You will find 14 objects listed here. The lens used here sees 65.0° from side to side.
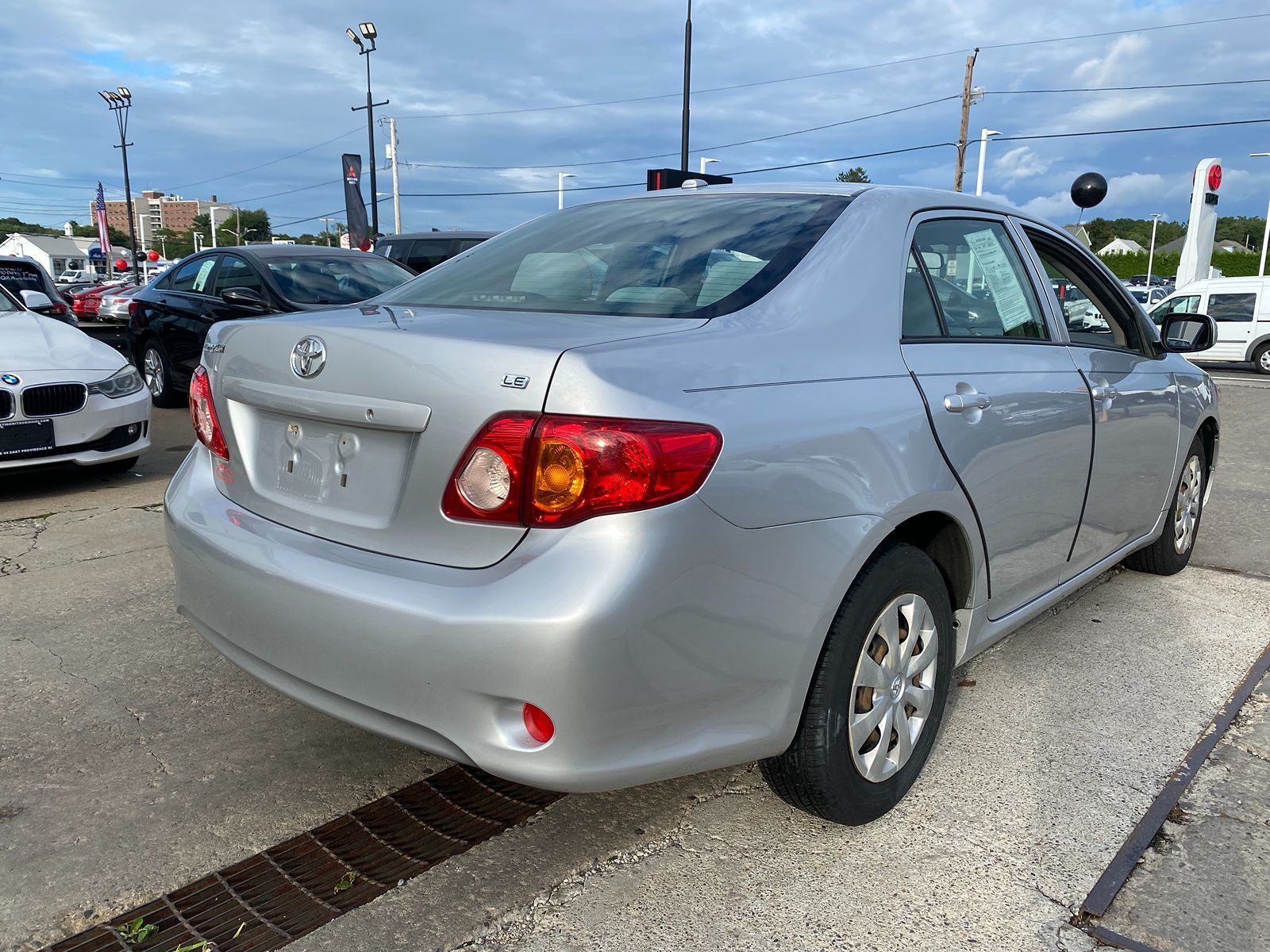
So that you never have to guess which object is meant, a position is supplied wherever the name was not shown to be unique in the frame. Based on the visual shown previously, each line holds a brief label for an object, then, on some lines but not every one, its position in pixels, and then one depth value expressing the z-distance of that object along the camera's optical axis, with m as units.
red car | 25.53
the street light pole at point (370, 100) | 32.97
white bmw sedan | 5.51
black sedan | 7.99
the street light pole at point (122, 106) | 47.62
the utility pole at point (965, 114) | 32.78
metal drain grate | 2.06
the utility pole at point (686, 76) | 19.89
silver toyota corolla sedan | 1.81
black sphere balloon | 19.64
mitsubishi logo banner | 26.94
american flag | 46.91
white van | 18.00
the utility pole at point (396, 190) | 43.69
